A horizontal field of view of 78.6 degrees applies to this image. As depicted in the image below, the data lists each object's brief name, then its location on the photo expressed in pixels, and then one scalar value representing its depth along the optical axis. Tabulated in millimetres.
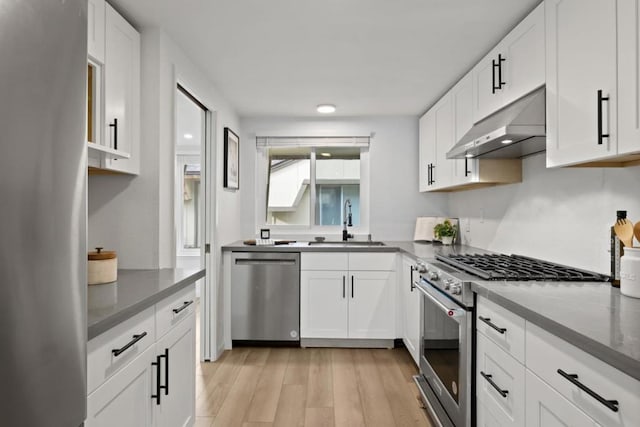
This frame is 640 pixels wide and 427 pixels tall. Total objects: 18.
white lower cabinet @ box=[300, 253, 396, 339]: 3613
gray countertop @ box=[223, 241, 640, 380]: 944
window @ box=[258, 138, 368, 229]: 4438
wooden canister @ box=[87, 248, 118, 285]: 1720
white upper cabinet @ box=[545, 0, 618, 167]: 1423
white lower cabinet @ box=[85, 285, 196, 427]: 1213
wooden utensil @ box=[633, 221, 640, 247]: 1459
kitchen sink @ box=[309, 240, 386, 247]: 3988
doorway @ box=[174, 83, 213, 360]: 3350
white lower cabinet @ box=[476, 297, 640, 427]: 953
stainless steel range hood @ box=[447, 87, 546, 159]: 1825
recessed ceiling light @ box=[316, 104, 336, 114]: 3834
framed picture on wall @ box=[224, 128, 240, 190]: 3602
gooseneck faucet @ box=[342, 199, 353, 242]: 4332
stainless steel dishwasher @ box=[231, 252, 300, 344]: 3619
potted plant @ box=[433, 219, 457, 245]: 3750
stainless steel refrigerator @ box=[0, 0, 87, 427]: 688
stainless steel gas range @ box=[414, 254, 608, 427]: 1821
